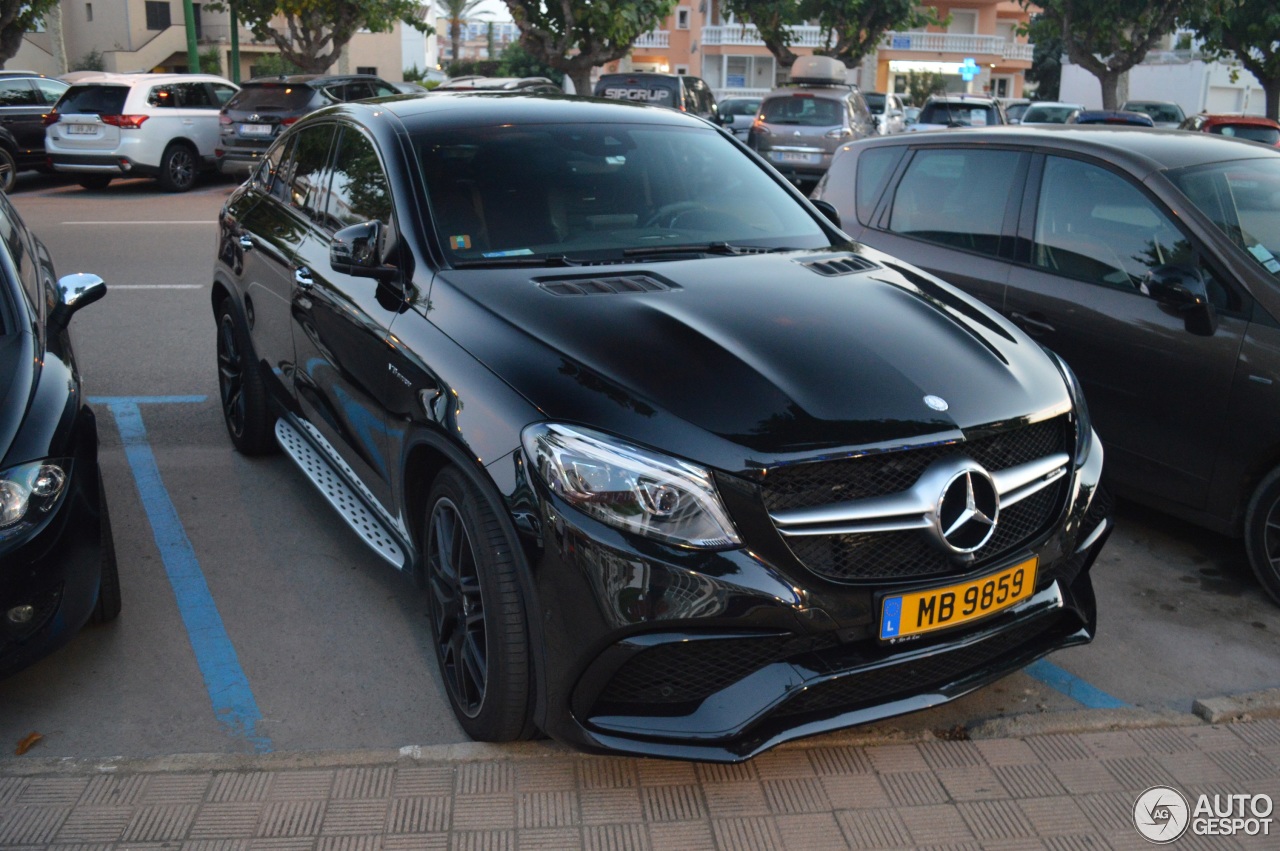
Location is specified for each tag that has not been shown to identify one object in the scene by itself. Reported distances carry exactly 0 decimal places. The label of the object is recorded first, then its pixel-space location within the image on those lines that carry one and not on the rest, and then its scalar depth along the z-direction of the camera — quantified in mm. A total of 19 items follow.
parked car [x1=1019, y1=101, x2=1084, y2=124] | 25438
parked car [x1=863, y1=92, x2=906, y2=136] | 25000
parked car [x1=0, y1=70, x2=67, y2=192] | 16641
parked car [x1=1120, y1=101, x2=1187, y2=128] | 26469
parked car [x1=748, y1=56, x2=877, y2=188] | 19062
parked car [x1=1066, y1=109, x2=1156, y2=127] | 18659
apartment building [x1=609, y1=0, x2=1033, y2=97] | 59625
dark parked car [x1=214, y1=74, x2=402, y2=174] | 16484
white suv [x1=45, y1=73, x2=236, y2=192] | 16391
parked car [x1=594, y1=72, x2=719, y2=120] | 21188
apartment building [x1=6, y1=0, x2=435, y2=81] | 47000
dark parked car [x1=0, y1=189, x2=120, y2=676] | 3271
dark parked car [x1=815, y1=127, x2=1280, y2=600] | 4324
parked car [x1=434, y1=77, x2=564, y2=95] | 19594
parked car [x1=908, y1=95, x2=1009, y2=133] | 22953
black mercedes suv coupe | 2770
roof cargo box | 23016
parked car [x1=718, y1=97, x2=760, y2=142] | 27250
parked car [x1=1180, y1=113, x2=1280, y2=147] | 17906
